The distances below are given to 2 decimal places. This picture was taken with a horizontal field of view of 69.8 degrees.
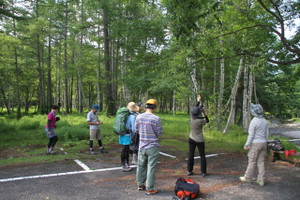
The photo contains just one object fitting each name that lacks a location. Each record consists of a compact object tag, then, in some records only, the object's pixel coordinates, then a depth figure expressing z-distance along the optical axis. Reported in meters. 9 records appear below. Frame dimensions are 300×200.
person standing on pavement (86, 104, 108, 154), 7.58
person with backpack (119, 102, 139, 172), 5.57
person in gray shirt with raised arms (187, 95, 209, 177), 5.24
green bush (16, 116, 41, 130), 13.02
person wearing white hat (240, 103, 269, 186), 4.72
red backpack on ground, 3.85
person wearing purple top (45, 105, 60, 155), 7.24
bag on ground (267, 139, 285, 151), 7.02
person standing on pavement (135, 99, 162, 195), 4.09
